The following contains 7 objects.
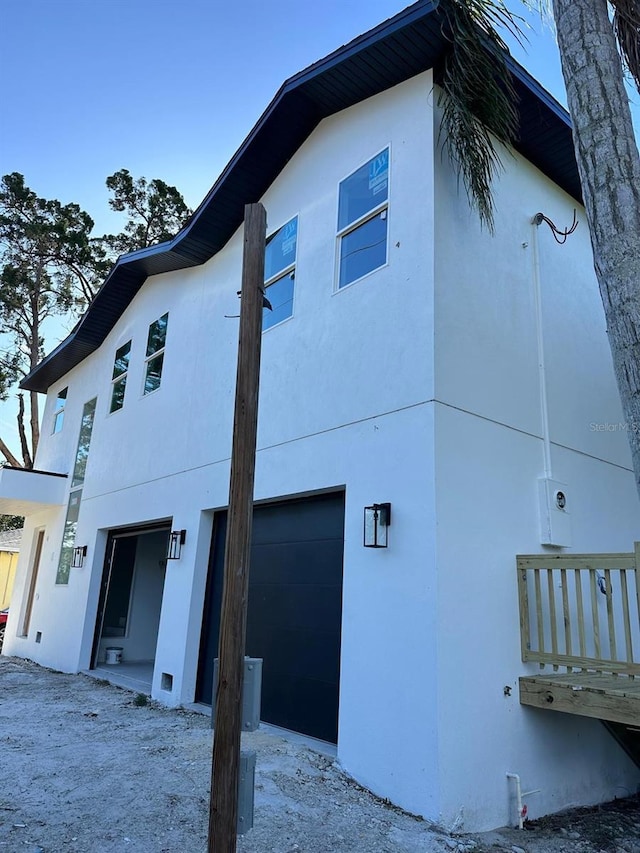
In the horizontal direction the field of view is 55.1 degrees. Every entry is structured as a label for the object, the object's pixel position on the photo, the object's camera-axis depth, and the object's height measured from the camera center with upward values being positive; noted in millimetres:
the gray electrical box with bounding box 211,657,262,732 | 2438 -371
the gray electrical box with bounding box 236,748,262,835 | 2359 -726
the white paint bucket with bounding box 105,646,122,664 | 10766 -1076
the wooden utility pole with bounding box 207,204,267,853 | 2326 +125
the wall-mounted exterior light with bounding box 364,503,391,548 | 4723 +581
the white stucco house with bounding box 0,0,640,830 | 4402 +1541
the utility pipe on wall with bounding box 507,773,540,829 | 4309 -1322
